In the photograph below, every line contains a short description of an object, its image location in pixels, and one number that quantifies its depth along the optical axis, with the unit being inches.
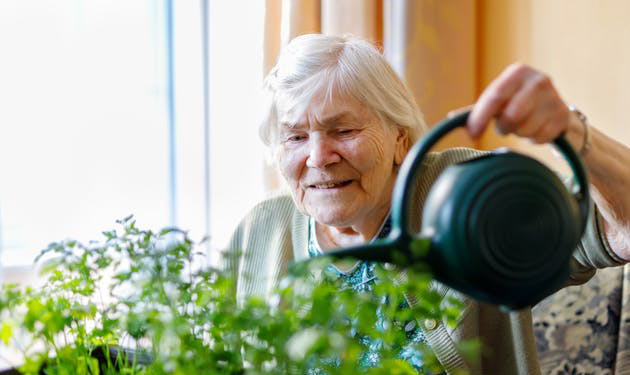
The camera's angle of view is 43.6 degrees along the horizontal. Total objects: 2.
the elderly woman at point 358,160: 46.7
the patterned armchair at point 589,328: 66.0
